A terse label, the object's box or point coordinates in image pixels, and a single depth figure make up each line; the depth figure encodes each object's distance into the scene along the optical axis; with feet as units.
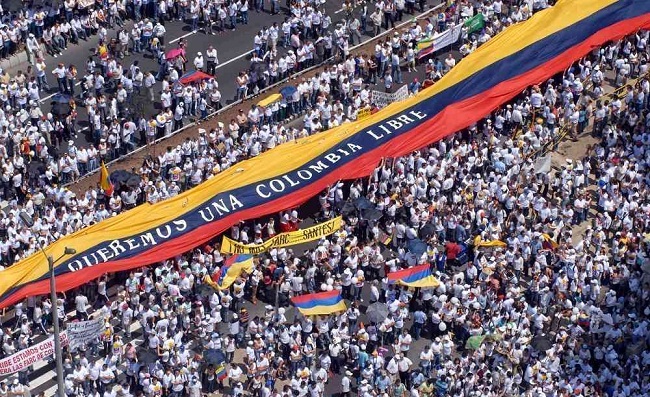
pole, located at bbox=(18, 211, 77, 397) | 148.15
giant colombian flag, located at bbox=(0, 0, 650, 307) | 188.55
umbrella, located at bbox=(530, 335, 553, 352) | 179.63
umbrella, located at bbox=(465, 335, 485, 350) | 182.91
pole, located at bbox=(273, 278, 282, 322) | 182.19
